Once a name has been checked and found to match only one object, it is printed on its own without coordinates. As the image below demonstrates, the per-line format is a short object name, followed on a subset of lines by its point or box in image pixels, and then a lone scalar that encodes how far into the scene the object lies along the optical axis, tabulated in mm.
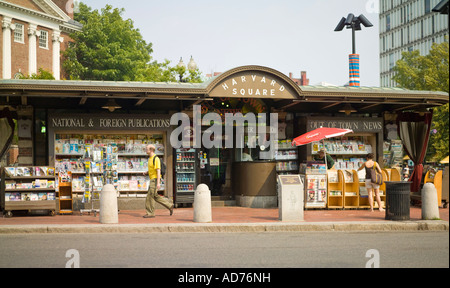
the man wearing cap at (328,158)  18139
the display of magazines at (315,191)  17734
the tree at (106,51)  55219
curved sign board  17203
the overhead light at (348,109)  19180
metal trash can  14141
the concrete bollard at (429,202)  14312
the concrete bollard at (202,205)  14195
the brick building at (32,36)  52875
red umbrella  16938
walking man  15117
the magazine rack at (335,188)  17953
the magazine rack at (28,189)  16078
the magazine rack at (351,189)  17938
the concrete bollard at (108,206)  14133
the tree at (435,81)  41978
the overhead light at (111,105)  17359
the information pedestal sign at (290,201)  14508
